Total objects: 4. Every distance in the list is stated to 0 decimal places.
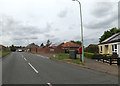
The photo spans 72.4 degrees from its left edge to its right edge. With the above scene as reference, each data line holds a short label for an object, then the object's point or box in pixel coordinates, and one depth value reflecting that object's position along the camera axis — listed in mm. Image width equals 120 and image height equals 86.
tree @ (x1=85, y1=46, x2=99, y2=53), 27302
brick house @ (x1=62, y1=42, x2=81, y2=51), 42752
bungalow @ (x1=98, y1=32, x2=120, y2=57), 12772
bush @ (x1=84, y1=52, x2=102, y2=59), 12664
